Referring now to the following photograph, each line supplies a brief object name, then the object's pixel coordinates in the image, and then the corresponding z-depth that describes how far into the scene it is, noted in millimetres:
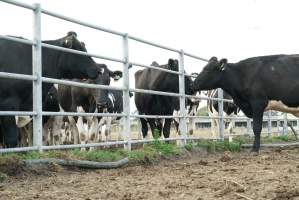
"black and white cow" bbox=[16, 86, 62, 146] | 9781
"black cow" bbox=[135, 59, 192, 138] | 11812
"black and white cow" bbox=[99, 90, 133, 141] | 14886
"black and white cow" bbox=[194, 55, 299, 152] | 10359
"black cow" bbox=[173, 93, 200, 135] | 12406
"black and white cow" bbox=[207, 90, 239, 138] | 15234
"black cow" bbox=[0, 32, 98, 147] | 6352
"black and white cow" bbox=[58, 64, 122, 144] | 11445
